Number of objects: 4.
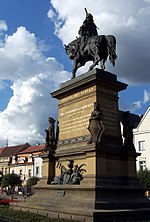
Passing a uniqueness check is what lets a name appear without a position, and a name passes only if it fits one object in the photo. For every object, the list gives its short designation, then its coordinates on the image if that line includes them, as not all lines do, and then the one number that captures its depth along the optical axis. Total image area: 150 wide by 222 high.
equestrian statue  18.33
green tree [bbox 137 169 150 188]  42.88
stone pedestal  13.73
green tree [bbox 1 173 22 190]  66.94
